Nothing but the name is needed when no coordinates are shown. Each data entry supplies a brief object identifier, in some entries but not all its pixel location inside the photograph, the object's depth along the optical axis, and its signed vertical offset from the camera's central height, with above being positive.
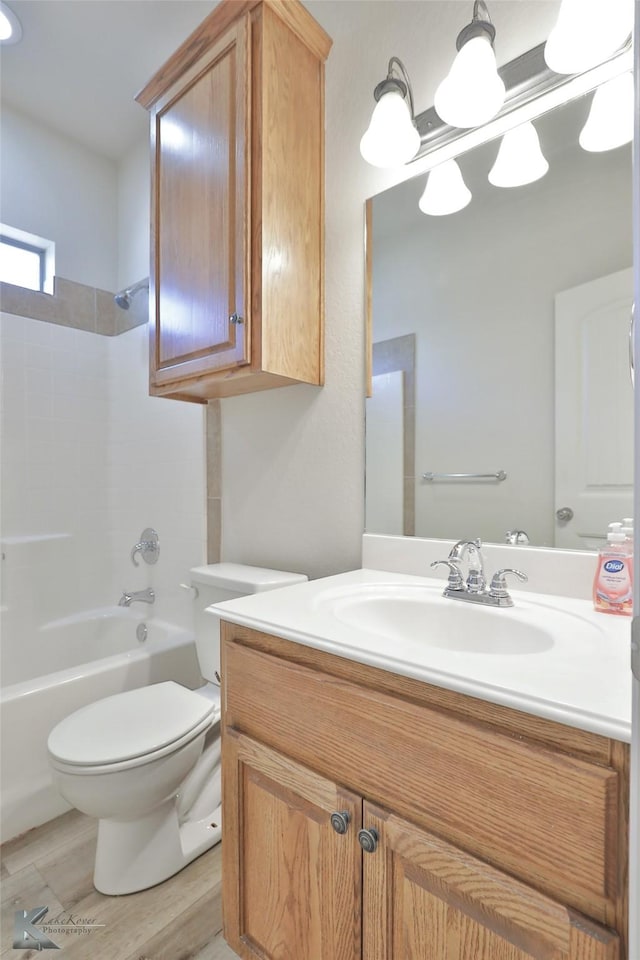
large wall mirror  0.99 +0.29
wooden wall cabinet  1.27 +0.80
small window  2.22 +1.05
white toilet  1.18 -0.74
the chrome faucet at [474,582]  0.96 -0.22
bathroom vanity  0.53 -0.45
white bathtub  1.49 -0.76
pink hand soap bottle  0.86 -0.19
